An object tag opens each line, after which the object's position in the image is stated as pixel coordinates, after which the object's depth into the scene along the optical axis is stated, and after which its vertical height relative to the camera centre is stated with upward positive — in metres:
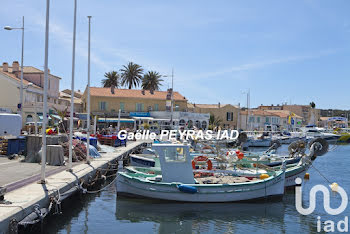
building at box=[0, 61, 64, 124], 47.19 +3.55
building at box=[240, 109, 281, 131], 92.31 +0.99
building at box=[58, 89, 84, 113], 62.42 +2.89
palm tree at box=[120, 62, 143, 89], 82.88 +9.94
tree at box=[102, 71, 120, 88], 85.06 +9.04
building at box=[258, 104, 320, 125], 134.98 +5.58
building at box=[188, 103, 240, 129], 84.62 +2.48
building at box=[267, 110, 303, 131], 103.64 +1.61
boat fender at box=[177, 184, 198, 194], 17.50 -2.95
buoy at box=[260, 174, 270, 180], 20.03 -2.64
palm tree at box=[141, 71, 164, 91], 84.31 +8.92
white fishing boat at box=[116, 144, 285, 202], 17.83 -2.91
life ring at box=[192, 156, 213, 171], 21.47 -2.22
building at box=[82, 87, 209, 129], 64.25 +2.20
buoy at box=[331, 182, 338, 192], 23.08 -3.61
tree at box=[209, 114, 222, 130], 80.38 +0.46
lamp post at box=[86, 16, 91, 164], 22.26 +0.56
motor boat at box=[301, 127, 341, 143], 82.75 -1.82
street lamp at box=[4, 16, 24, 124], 35.00 +1.66
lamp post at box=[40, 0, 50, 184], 14.55 +1.26
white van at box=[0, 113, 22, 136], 28.89 -0.47
